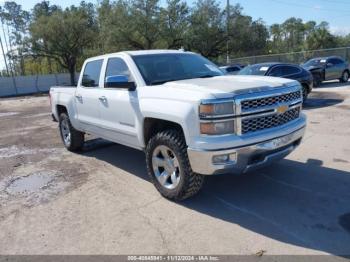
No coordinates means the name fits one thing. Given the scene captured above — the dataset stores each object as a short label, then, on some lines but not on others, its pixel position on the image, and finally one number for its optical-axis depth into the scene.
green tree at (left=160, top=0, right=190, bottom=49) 33.41
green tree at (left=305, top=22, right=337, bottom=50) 59.25
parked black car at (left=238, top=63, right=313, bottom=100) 12.23
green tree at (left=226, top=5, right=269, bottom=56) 37.12
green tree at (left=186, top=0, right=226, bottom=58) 34.50
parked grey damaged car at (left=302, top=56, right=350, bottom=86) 17.64
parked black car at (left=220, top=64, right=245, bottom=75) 21.20
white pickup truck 3.95
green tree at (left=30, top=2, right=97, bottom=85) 35.97
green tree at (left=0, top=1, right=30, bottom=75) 69.30
